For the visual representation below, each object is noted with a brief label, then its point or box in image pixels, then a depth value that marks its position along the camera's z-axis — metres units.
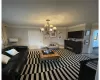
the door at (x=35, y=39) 5.19
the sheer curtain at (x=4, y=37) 3.97
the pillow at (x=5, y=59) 1.68
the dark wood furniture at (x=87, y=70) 1.13
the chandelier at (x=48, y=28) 2.94
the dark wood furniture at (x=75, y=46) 3.92
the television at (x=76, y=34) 3.88
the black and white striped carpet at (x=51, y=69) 1.79
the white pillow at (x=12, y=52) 2.49
